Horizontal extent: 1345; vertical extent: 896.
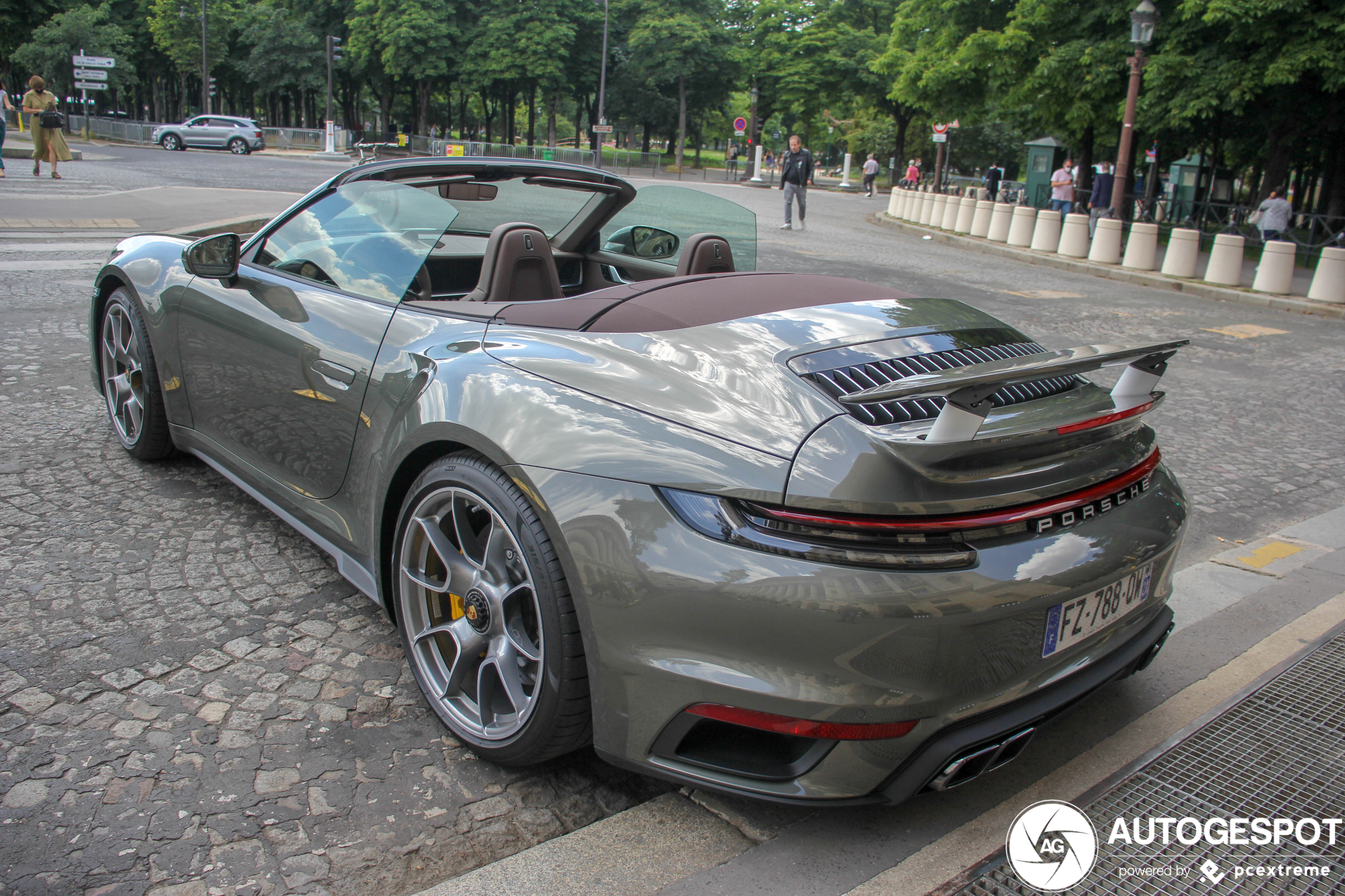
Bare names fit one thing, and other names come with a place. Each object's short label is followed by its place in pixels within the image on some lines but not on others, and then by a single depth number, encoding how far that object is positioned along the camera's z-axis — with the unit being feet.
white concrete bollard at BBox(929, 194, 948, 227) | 81.82
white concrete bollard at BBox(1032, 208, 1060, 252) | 64.69
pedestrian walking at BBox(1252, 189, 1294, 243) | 63.05
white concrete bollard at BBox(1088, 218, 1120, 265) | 57.77
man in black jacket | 64.80
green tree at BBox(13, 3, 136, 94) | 168.86
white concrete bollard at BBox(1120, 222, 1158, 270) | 55.67
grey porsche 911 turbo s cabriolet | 6.04
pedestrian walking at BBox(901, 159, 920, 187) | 149.24
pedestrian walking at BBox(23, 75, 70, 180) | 62.49
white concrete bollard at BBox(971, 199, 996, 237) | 73.61
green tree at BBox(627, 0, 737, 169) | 192.95
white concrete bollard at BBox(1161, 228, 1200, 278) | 53.21
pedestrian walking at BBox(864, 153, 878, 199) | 154.74
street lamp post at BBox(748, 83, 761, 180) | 180.67
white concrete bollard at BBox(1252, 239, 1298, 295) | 48.29
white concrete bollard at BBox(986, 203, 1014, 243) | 69.67
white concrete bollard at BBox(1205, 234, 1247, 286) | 50.72
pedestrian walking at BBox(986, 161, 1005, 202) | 116.78
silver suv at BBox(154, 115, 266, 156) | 139.44
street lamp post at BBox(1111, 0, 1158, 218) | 56.75
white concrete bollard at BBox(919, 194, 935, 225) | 85.40
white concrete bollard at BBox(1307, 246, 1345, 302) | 45.96
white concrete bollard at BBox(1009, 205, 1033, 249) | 66.95
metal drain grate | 6.68
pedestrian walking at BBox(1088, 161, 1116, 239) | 76.13
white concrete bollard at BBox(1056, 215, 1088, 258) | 61.11
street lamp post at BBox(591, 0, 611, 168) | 171.32
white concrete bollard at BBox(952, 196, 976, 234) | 76.33
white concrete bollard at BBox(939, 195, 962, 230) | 78.54
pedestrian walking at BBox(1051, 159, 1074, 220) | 82.89
